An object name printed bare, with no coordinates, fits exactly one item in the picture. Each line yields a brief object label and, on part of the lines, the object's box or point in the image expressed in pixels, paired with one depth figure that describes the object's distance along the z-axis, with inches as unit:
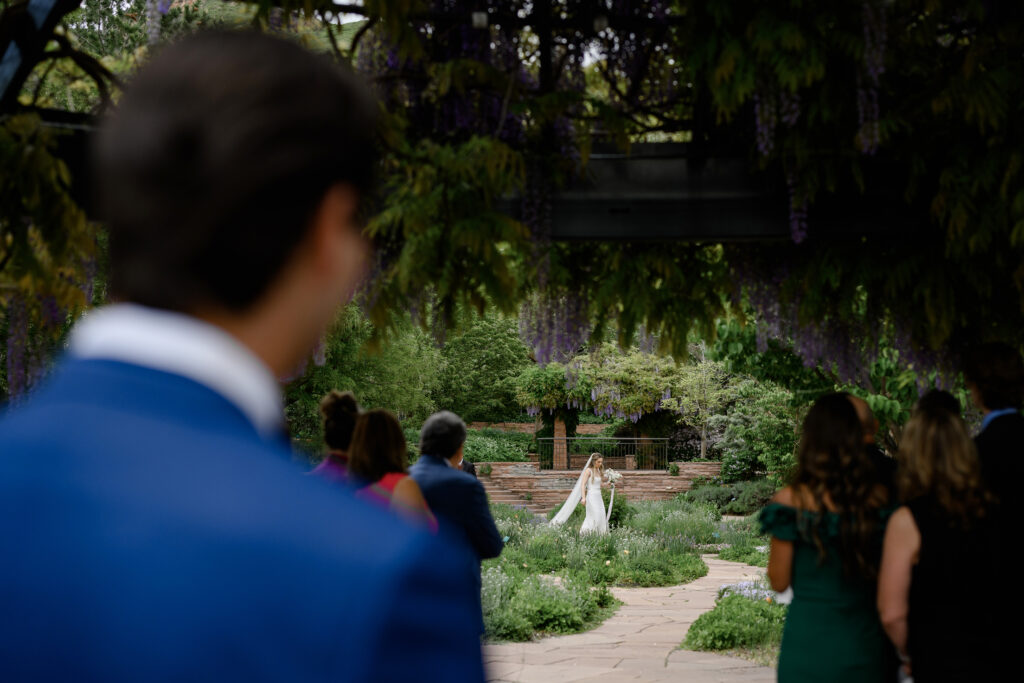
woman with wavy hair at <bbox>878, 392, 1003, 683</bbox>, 127.8
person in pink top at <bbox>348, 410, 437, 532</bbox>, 167.9
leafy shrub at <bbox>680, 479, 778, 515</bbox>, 901.2
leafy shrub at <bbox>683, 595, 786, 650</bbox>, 354.0
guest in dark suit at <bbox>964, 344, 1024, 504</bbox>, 137.6
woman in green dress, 136.3
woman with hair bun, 194.5
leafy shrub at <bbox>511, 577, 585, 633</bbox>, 386.3
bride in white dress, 645.3
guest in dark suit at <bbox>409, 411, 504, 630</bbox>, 185.6
